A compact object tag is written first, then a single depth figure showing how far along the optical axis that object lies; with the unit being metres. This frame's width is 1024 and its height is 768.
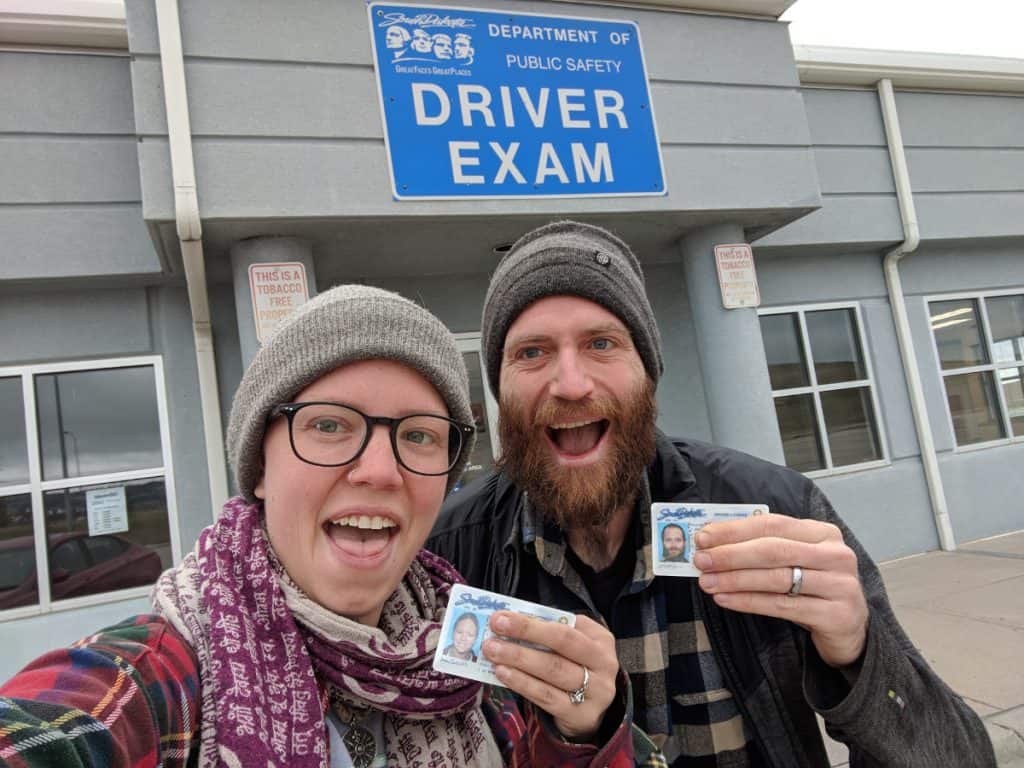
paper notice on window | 3.86
